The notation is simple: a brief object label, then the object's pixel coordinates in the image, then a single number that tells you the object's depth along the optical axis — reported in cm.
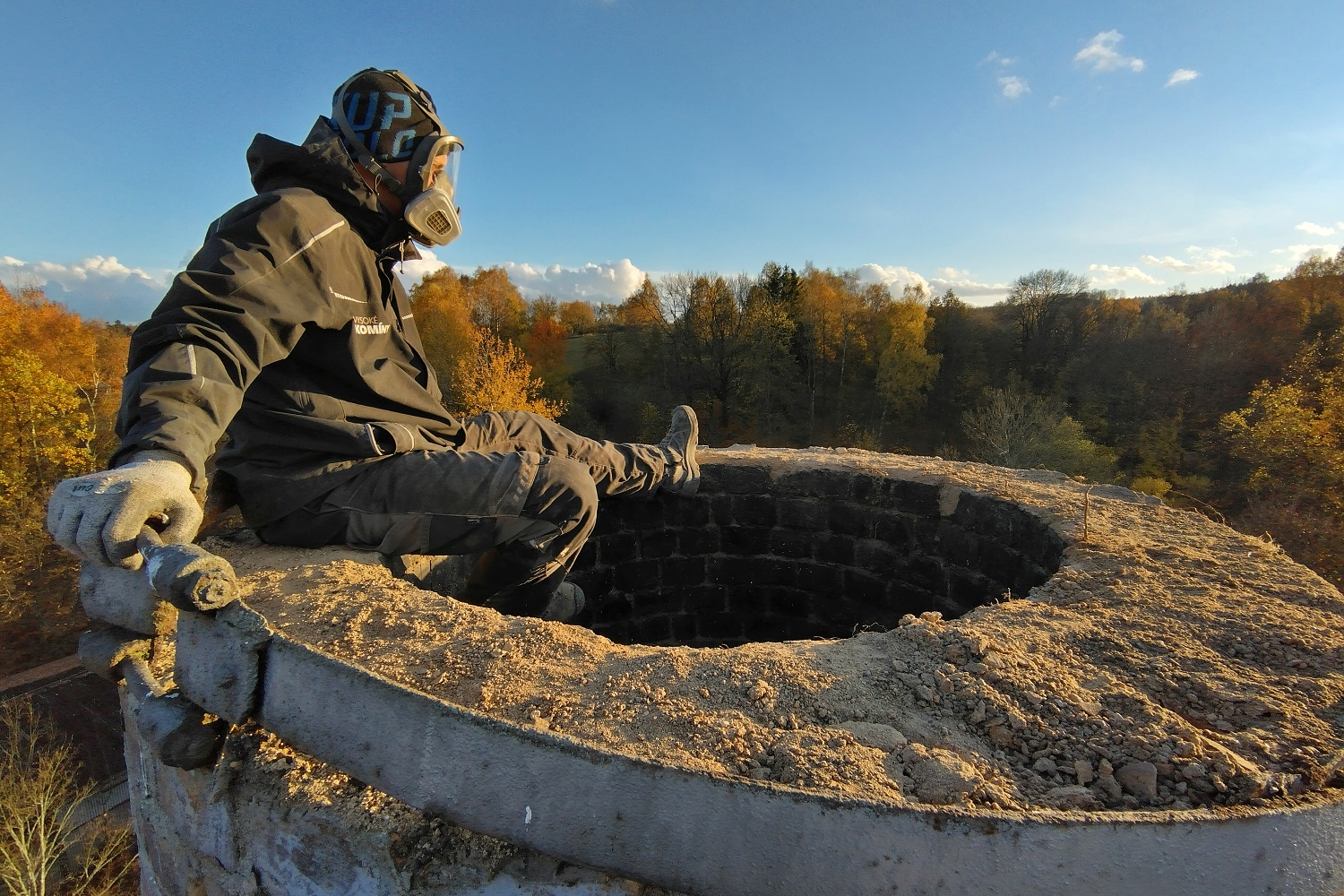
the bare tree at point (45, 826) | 1505
